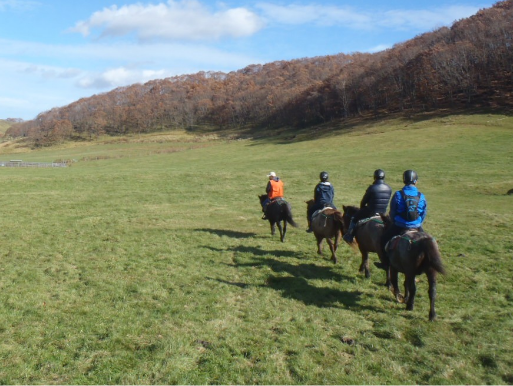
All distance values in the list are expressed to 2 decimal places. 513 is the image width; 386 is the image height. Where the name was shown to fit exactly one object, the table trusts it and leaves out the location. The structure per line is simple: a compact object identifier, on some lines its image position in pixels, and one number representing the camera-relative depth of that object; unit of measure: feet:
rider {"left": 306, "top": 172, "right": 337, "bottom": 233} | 43.14
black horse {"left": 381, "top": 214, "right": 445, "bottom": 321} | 25.72
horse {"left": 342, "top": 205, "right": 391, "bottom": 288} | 32.68
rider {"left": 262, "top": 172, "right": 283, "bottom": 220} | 51.01
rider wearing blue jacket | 28.30
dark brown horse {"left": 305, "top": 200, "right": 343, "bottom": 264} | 39.63
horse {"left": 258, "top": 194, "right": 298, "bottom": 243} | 48.65
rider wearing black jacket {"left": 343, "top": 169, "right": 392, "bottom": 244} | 35.14
